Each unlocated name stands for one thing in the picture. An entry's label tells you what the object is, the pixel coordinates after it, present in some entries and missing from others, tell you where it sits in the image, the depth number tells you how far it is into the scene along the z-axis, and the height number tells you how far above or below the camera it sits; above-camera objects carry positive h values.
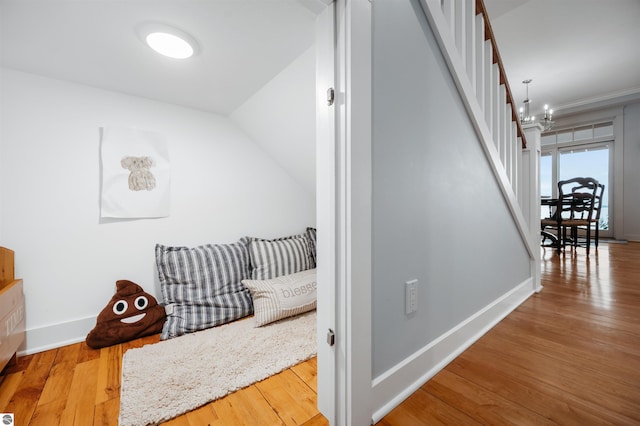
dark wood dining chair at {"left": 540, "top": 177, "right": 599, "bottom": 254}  3.50 +0.01
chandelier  3.73 +1.46
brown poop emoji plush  1.45 -0.65
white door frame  0.78 -0.04
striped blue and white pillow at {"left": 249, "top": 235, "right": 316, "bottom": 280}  2.01 -0.40
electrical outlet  0.97 -0.34
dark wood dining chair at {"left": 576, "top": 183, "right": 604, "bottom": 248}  3.66 -0.07
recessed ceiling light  1.16 +0.81
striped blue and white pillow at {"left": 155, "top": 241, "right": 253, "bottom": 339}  1.63 -0.55
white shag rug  0.99 -0.75
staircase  1.14 +0.68
